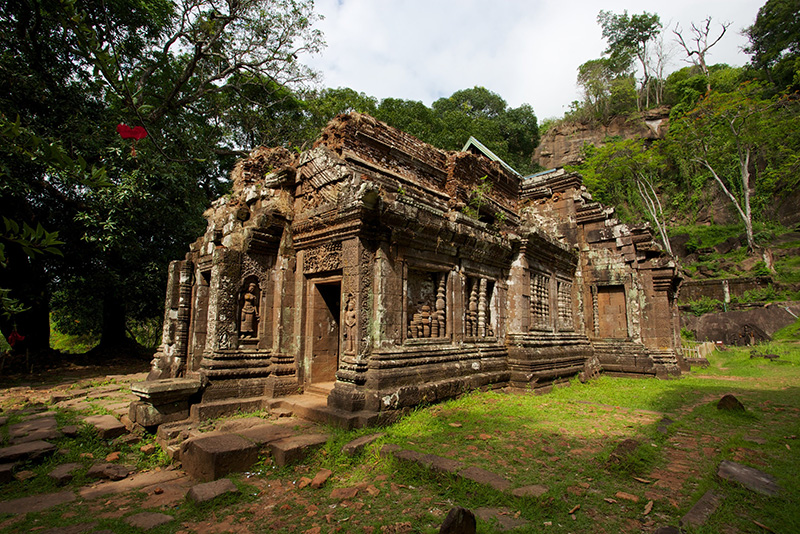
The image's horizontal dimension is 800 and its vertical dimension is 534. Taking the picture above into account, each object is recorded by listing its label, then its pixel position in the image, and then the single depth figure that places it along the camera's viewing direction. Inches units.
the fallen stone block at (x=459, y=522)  111.7
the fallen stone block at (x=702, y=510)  120.0
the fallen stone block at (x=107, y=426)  233.9
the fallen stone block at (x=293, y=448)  181.9
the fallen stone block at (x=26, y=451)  194.2
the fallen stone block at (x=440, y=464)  155.9
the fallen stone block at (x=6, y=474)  182.4
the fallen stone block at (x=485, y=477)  143.4
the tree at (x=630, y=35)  1577.3
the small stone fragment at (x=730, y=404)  259.3
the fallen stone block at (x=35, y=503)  157.6
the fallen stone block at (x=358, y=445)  184.5
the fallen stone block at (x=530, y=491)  136.8
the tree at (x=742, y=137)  864.3
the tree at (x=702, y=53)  1218.0
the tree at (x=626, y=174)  1035.9
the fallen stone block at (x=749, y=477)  138.3
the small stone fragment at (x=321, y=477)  163.5
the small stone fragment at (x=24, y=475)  187.1
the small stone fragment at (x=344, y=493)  152.1
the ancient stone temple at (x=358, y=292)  243.0
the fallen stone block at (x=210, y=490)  149.9
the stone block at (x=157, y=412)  233.3
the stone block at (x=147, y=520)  139.7
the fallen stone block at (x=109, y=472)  191.9
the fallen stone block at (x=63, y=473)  184.9
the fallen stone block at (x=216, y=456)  173.0
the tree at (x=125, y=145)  431.2
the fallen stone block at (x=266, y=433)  193.3
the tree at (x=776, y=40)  1133.7
